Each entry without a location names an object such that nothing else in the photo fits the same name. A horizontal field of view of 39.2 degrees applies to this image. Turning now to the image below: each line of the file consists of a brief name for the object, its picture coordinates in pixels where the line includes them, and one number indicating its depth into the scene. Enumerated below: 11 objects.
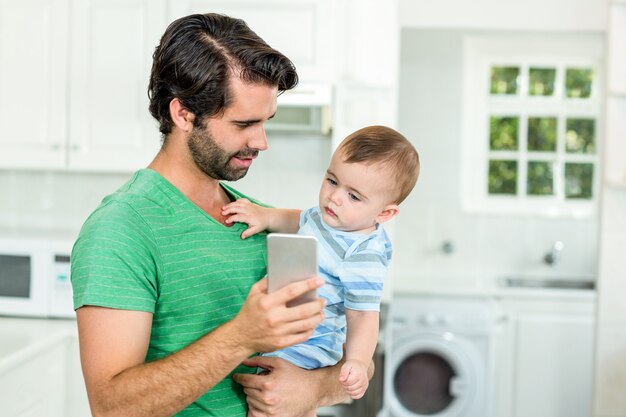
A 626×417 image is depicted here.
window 5.46
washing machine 4.78
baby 1.60
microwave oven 3.52
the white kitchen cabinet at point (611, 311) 4.12
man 1.32
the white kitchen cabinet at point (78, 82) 3.67
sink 5.13
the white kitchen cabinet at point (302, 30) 3.55
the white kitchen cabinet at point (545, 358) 4.88
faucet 5.25
